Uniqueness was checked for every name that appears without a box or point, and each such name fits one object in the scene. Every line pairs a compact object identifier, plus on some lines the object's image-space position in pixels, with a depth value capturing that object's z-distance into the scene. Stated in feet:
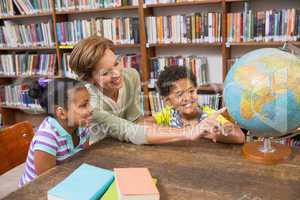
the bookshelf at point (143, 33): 9.36
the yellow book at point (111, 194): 3.14
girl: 4.62
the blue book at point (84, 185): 3.12
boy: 5.52
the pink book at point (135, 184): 3.00
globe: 3.35
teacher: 4.68
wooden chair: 4.95
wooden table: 3.27
